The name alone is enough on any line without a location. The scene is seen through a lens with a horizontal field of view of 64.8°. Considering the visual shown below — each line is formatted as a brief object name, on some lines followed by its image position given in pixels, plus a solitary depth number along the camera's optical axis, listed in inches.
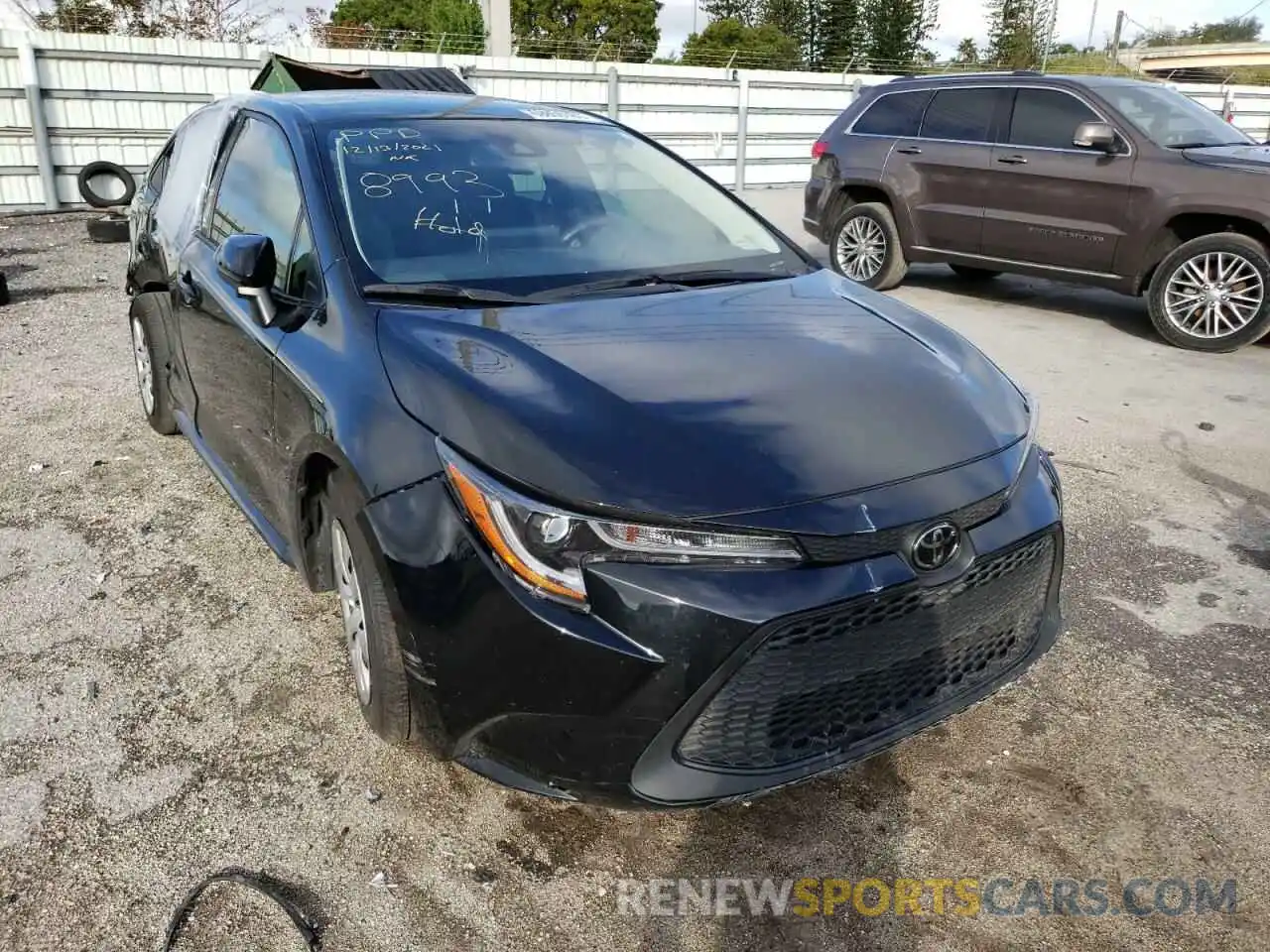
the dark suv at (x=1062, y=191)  265.9
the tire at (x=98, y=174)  379.9
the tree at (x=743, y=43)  1770.4
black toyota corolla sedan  78.5
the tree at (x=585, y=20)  2039.9
